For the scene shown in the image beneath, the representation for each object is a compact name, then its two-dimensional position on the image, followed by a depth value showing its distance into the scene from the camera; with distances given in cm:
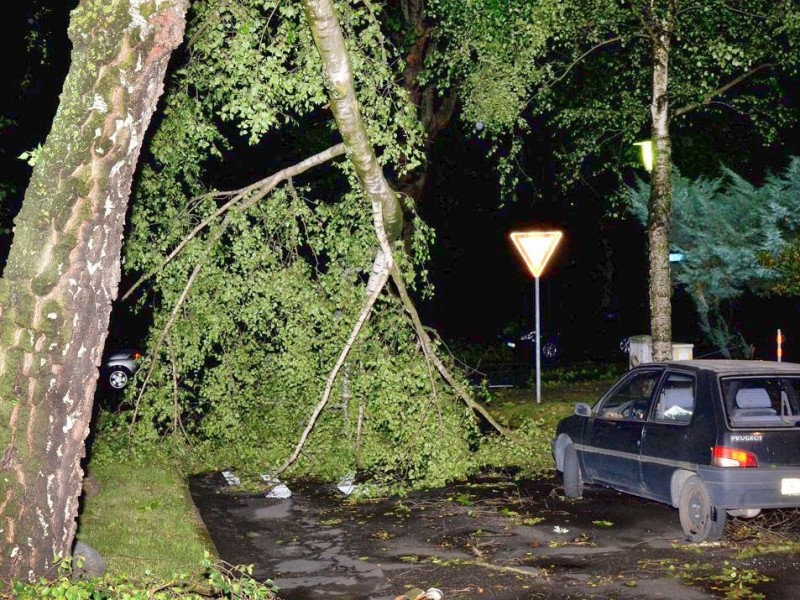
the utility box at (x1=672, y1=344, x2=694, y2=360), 1928
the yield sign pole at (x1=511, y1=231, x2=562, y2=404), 1738
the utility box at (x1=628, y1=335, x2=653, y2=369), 2012
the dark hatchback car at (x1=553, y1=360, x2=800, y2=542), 935
